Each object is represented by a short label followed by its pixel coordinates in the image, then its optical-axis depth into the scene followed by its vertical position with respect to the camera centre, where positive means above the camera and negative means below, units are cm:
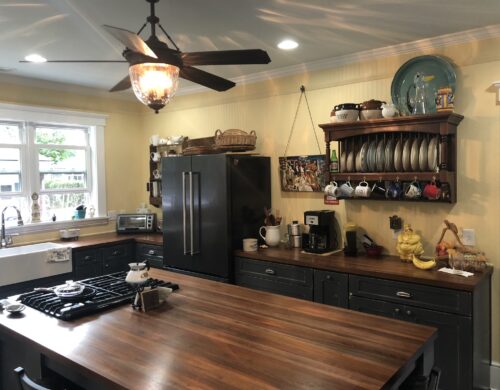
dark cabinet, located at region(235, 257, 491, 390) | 250 -88
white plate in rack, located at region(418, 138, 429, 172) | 296 +10
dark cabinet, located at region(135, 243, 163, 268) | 432 -80
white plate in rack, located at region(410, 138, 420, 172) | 299 +11
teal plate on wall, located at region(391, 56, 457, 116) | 299 +69
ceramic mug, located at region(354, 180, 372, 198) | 320 -13
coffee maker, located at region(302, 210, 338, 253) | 346 -48
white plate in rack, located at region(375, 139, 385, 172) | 316 +12
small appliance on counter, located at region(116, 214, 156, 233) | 478 -52
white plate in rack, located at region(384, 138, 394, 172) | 312 +12
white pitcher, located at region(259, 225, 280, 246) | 379 -55
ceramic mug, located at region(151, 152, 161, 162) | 501 +26
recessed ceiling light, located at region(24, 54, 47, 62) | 342 +102
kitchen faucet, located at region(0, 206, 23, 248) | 390 -54
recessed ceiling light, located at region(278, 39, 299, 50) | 310 +100
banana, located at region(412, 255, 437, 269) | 280 -62
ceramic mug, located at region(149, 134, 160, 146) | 500 +46
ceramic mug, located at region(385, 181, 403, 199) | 308 -13
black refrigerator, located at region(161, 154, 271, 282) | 367 -29
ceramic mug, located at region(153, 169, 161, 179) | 506 +5
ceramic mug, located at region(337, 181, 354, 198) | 331 -13
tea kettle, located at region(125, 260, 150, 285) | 212 -49
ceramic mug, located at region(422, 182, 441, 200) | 290 -13
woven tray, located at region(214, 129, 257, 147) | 385 +35
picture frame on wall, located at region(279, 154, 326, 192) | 372 +1
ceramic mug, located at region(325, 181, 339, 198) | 335 -12
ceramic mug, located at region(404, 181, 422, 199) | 298 -13
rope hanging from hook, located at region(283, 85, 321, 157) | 376 +57
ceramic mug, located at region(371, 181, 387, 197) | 322 -12
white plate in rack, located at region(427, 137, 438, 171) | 292 +12
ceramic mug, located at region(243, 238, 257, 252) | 363 -60
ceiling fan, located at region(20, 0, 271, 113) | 187 +53
